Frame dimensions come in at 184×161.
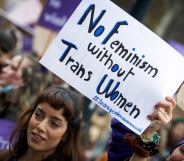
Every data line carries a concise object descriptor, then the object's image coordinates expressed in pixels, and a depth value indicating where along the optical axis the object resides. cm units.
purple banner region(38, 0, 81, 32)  868
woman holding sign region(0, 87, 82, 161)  421
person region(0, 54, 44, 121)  660
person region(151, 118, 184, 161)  792
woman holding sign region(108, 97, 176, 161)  407
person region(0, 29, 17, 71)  691
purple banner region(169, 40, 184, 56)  736
